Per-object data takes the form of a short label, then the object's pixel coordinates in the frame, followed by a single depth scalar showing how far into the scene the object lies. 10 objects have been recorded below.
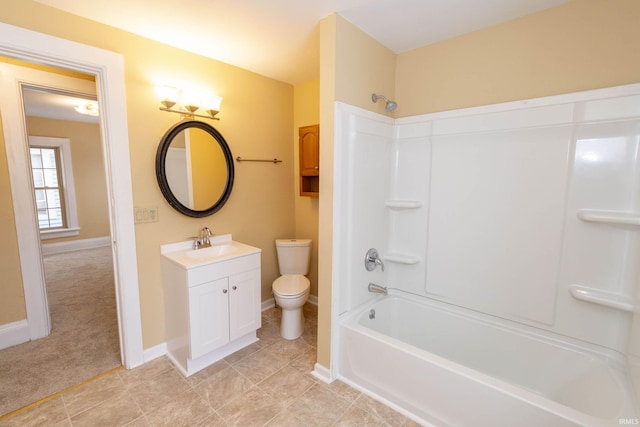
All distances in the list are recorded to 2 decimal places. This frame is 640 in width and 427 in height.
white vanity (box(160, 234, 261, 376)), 1.98
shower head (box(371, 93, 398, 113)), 2.02
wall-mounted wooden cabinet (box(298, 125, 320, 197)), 2.86
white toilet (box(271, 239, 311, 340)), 2.45
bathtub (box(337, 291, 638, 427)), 1.35
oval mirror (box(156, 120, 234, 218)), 2.18
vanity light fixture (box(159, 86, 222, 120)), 2.10
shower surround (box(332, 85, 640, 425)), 1.56
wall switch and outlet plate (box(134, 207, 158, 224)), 2.07
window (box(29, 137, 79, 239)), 5.08
